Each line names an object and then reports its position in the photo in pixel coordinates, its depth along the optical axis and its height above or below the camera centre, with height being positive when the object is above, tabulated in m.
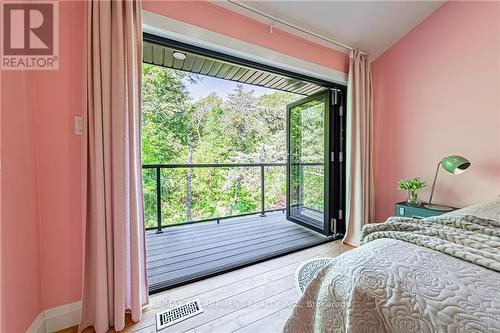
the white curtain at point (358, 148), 2.55 +0.16
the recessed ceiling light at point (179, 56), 2.18 +1.08
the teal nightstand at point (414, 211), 2.01 -0.46
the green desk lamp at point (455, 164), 1.88 -0.02
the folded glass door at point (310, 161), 2.88 +0.01
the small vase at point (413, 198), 2.25 -0.37
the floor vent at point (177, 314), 1.42 -1.01
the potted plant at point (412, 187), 2.21 -0.26
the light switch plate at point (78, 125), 1.37 +0.23
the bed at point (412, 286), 0.53 -0.34
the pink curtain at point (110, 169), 1.31 -0.04
